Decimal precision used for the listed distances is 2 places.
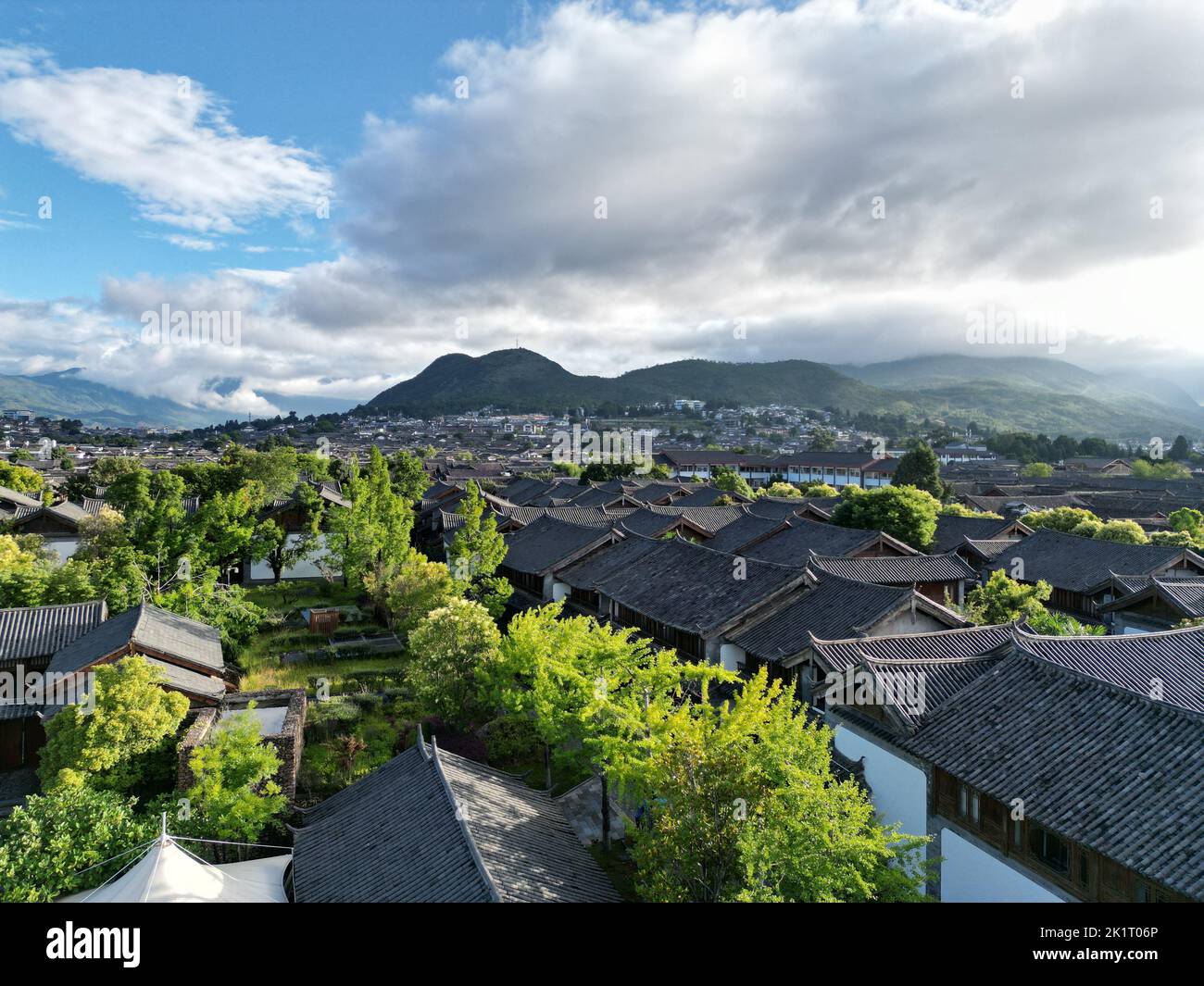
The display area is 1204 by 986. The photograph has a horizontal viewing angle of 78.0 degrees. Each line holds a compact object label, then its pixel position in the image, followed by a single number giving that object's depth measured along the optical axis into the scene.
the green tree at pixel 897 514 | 54.81
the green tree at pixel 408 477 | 79.19
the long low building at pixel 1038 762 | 14.20
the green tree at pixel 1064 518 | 58.44
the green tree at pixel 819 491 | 94.44
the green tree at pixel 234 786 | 18.77
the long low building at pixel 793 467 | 132.75
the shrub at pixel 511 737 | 24.19
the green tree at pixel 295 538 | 51.66
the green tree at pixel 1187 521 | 60.97
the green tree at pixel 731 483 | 83.64
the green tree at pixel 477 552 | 43.09
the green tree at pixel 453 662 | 25.53
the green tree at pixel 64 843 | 16.22
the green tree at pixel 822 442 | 171.96
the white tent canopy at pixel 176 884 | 15.13
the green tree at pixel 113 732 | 20.31
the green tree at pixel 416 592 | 37.44
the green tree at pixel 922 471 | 91.75
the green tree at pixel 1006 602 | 34.78
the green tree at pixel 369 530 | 45.19
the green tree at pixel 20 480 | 74.12
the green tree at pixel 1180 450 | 147.62
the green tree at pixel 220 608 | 34.38
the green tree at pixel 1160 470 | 119.69
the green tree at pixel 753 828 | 14.11
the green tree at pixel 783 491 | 90.00
